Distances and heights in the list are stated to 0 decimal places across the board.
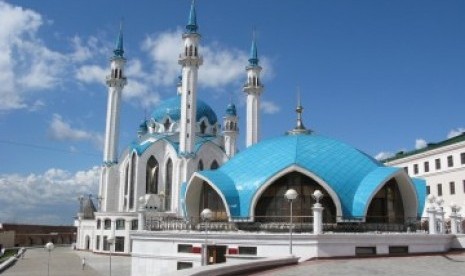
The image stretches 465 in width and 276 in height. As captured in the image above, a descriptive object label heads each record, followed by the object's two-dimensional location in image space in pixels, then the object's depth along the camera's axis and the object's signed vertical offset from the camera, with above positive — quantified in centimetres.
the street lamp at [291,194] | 1692 +54
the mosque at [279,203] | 2052 +35
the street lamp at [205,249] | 2005 -164
